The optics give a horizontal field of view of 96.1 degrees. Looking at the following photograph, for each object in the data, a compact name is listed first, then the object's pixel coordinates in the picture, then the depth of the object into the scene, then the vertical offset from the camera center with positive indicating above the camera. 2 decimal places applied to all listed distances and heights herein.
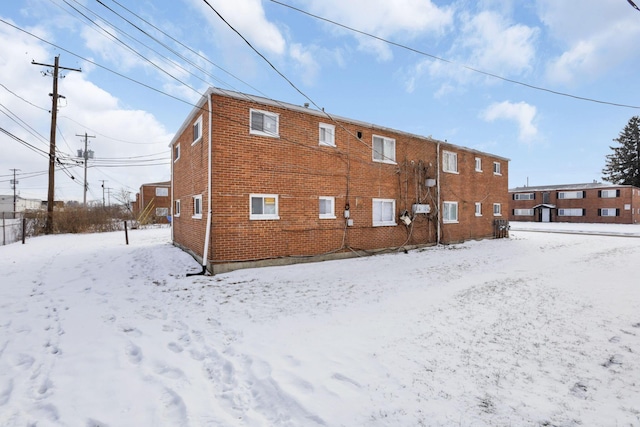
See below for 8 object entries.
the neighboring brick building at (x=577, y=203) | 36.50 +1.61
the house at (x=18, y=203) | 53.62 +2.02
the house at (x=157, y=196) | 39.94 +2.44
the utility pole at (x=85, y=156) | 30.95 +6.51
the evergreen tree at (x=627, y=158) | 46.47 +9.52
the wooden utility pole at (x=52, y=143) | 19.64 +4.71
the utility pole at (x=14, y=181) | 55.04 +6.08
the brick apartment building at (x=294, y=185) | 8.94 +1.11
